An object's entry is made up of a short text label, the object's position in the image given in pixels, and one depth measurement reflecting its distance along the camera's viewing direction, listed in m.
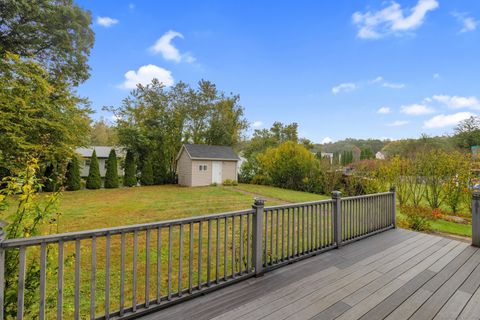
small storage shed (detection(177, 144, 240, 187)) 15.71
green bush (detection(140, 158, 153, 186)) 16.38
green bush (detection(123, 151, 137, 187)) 15.97
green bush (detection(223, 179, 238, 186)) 16.36
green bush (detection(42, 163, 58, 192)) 12.66
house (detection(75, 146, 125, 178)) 20.90
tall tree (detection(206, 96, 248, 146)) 19.72
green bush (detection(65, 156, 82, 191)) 13.47
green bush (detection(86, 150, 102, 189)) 14.47
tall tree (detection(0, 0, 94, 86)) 10.34
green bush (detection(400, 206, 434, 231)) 5.14
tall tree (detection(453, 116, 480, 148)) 18.05
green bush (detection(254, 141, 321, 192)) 13.94
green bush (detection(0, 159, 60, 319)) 1.67
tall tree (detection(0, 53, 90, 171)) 8.98
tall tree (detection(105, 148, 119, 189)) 15.11
